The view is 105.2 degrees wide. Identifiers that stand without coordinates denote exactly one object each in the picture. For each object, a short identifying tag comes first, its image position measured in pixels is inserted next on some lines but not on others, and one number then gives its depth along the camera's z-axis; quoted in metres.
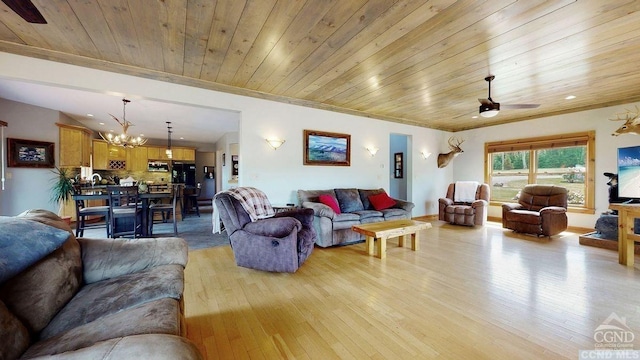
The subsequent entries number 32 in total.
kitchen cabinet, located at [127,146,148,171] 7.91
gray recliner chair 2.78
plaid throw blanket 3.07
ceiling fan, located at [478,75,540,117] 3.49
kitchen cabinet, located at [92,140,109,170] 7.07
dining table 4.16
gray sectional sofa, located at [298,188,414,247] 3.85
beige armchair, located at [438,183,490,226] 5.33
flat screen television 3.57
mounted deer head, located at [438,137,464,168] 6.48
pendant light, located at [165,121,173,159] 7.52
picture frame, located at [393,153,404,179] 7.54
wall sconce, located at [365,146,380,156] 5.57
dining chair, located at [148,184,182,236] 4.56
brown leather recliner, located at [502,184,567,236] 4.34
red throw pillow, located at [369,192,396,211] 4.75
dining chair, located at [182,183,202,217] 6.97
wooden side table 2.99
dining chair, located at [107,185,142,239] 3.83
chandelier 4.89
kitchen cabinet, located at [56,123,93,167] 5.47
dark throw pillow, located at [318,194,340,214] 4.23
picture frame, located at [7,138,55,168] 4.74
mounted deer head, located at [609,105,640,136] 3.60
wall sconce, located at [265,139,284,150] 4.34
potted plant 5.09
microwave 8.31
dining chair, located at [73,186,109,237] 3.80
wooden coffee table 3.30
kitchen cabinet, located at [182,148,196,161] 8.95
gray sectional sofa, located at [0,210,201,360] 0.85
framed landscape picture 4.75
